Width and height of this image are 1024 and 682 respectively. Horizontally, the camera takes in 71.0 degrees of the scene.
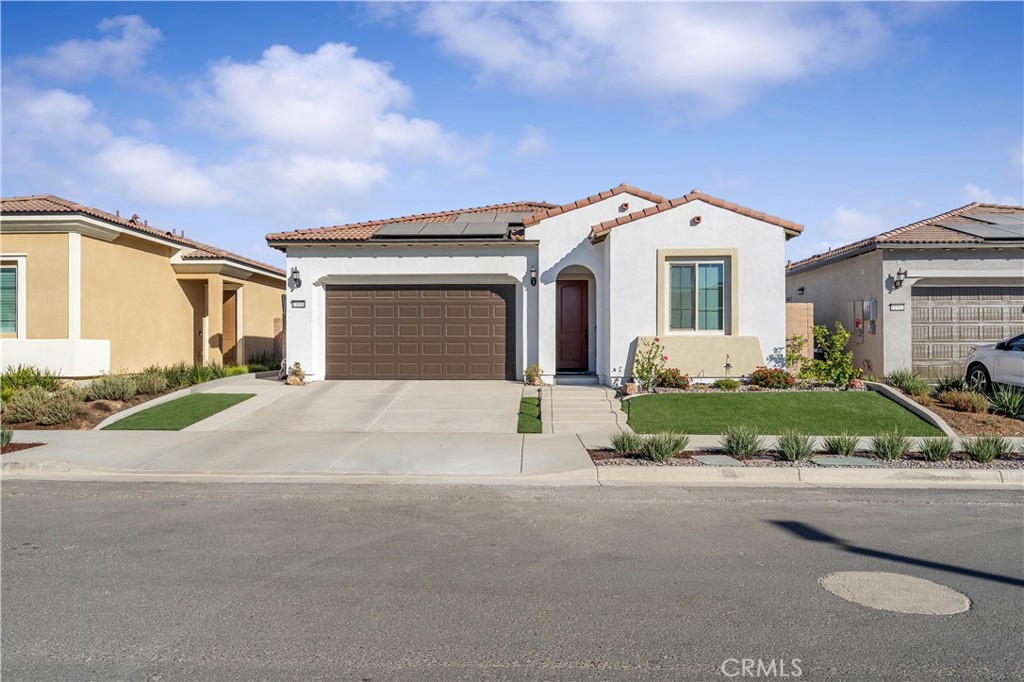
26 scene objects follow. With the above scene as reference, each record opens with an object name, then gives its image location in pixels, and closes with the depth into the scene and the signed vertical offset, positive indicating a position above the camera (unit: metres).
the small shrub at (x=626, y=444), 10.45 -1.42
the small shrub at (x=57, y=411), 13.12 -1.17
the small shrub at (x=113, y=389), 14.89 -0.87
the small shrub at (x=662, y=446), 10.02 -1.41
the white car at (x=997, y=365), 14.53 -0.41
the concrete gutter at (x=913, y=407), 12.53 -1.14
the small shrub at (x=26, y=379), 15.27 -0.68
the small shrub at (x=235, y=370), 19.44 -0.63
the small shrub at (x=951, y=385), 14.95 -0.83
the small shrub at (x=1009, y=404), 13.16 -1.07
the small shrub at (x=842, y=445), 10.49 -1.45
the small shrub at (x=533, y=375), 17.11 -0.67
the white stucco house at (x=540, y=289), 16.30 +1.41
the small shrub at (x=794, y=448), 10.09 -1.43
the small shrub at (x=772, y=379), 15.32 -0.70
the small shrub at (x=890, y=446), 10.22 -1.44
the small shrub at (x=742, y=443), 10.32 -1.39
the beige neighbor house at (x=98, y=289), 16.28 +1.47
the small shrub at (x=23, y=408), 13.17 -1.10
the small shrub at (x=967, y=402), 13.48 -1.06
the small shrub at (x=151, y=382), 15.79 -0.77
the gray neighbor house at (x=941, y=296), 17.23 +1.22
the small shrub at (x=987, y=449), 10.07 -1.47
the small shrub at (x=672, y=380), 15.57 -0.72
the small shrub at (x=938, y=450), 10.17 -1.48
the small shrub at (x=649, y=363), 15.74 -0.36
